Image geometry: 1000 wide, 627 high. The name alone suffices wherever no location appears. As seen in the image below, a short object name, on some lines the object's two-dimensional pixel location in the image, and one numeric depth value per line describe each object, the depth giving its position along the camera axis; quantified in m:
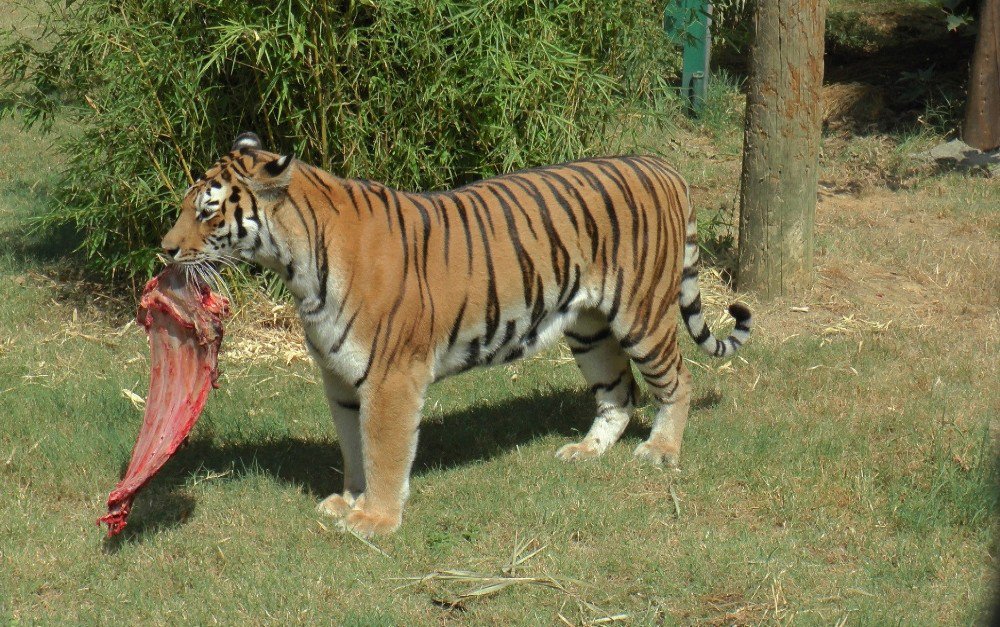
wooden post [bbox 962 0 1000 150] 19.23
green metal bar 22.64
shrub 12.77
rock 19.14
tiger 8.69
